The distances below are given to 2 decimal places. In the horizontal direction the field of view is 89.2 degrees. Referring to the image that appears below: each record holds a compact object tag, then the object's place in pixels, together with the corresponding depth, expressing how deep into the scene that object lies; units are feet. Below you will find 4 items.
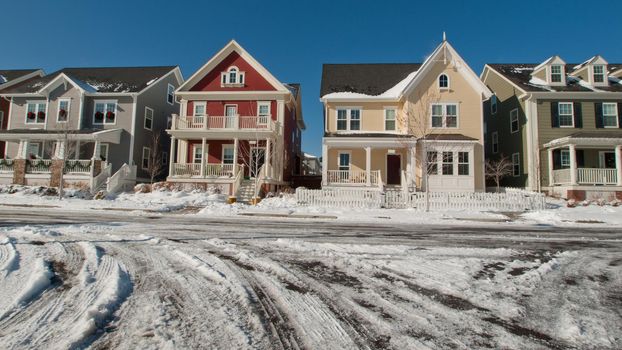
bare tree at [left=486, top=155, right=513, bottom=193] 72.91
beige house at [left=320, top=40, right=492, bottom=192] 66.18
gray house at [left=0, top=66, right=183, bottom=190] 72.08
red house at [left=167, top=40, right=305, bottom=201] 70.54
